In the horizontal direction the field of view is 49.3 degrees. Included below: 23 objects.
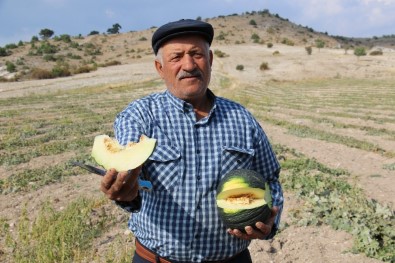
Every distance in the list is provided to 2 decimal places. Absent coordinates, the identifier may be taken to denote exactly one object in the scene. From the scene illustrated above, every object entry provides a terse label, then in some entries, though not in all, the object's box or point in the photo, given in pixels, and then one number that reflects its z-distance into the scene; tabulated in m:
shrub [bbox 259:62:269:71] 42.66
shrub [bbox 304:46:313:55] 51.25
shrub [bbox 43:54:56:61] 53.47
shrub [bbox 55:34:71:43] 72.88
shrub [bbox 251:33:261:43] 75.86
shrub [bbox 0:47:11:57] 56.16
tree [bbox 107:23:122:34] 102.44
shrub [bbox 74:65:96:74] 42.66
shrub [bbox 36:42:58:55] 58.21
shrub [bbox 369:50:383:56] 49.59
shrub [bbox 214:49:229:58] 51.77
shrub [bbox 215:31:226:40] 74.81
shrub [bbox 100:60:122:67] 48.78
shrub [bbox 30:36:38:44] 73.62
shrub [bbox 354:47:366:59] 47.88
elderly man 2.54
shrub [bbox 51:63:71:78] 40.69
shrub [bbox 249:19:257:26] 94.19
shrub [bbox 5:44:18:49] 61.91
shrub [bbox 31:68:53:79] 40.16
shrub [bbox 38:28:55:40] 83.50
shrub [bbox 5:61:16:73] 43.56
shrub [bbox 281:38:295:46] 70.06
